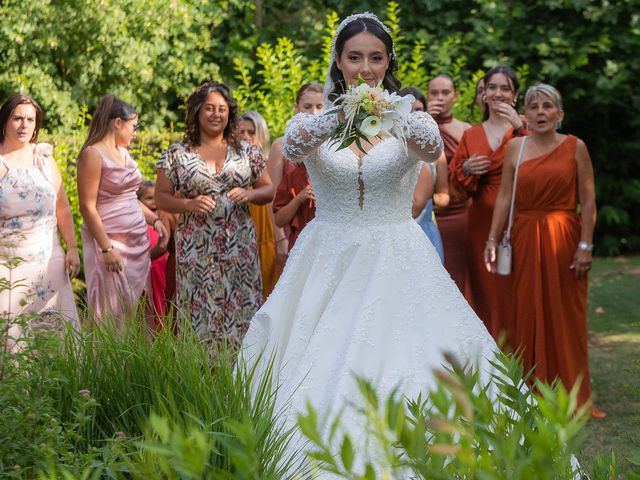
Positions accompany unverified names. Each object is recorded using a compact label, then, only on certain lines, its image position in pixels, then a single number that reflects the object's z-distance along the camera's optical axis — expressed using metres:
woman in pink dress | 7.34
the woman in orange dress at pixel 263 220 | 8.23
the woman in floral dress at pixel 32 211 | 7.15
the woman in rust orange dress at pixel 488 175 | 7.71
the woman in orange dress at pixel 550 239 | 7.08
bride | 4.39
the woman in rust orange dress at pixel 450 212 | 8.10
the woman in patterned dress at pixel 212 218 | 6.98
